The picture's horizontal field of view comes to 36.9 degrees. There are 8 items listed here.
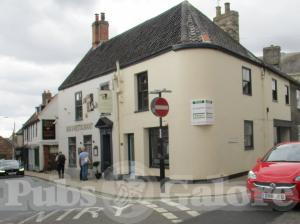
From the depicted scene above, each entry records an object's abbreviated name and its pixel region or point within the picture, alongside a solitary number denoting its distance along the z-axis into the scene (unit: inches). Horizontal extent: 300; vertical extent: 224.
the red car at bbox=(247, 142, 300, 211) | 364.5
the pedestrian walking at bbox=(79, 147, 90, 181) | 866.8
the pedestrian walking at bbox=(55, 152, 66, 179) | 983.6
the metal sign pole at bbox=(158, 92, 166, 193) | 585.9
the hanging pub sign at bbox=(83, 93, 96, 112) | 1020.5
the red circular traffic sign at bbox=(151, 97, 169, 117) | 582.9
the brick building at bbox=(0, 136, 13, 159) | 3221.0
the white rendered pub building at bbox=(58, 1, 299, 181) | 722.2
